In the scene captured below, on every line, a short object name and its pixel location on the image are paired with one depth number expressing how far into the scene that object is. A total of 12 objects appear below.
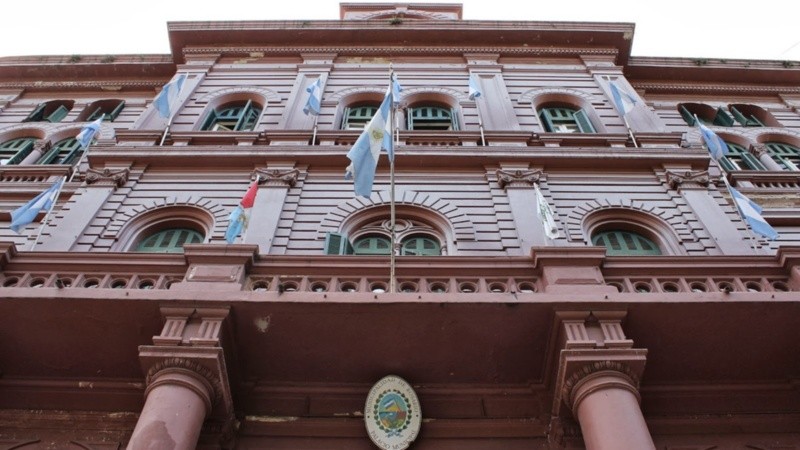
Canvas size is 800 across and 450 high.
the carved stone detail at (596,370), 8.39
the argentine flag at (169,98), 16.14
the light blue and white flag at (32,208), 12.66
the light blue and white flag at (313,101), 16.33
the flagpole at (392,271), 9.48
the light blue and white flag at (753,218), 11.99
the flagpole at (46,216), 12.45
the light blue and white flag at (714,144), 14.89
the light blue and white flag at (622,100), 16.47
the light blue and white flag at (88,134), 15.76
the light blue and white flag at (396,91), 14.48
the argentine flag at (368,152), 11.30
